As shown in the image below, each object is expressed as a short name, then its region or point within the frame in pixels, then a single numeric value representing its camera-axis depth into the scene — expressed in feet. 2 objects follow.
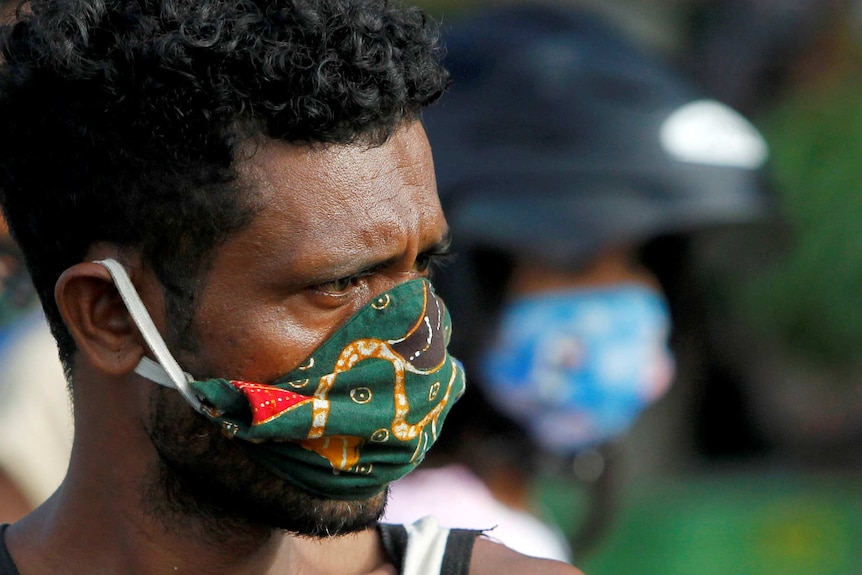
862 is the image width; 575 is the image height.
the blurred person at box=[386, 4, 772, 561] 31.12
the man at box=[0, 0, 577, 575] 14.53
